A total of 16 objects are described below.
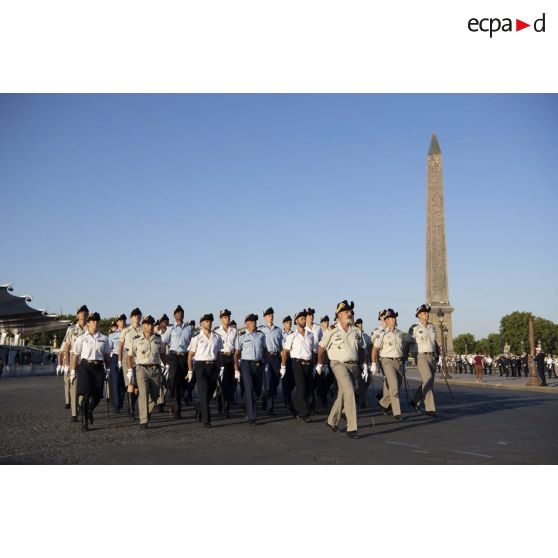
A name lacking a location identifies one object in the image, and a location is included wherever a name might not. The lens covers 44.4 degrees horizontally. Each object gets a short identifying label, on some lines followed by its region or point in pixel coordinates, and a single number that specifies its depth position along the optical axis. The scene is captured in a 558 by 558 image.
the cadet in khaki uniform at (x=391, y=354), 12.49
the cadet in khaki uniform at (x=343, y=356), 10.23
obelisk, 57.91
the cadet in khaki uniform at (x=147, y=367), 11.41
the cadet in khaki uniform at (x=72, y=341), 12.52
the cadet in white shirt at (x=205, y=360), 11.74
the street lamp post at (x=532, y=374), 28.50
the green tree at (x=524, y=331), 104.74
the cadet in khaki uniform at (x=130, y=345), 11.86
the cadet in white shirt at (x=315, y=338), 14.53
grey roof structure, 44.09
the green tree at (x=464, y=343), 152.82
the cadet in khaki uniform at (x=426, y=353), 13.05
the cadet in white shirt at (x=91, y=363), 11.21
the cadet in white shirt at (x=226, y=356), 13.43
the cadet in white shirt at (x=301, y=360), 12.91
